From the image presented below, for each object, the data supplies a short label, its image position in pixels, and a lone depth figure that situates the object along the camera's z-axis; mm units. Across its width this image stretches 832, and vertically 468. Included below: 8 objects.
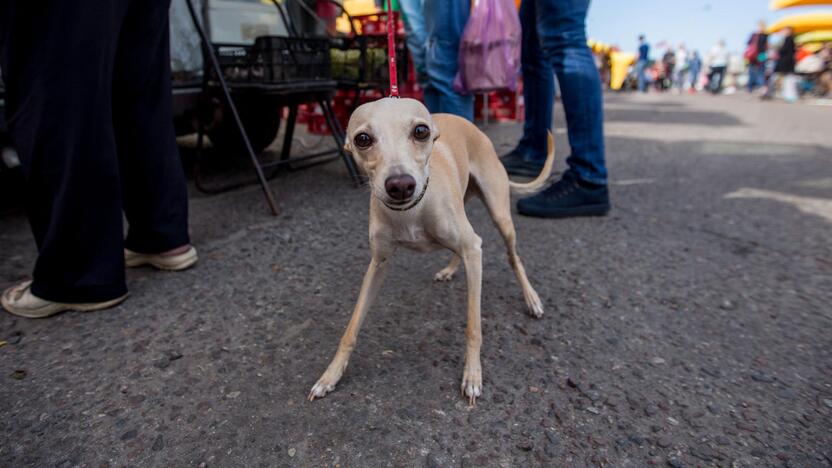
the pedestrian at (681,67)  22958
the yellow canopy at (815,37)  19892
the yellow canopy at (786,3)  15008
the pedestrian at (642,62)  20625
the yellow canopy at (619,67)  23844
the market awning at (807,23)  18188
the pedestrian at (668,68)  24828
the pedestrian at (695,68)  23328
